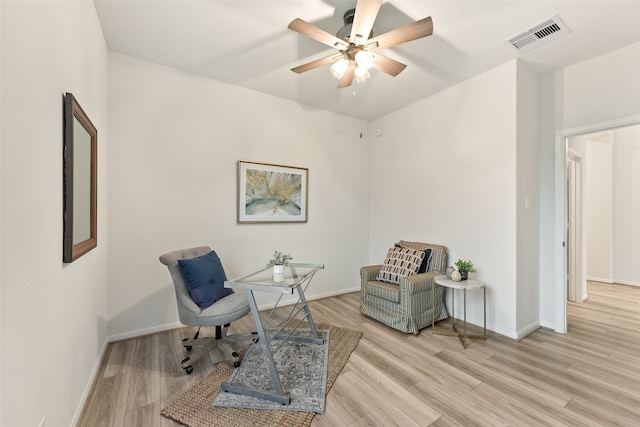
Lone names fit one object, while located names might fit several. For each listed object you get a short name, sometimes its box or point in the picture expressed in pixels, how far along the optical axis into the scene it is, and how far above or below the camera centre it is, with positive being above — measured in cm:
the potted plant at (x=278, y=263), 232 -44
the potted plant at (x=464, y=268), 281 -56
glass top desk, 184 -53
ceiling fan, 179 +125
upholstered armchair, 285 -93
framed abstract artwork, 341 +26
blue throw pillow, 229 -57
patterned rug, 179 -124
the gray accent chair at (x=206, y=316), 219 -82
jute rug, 164 -124
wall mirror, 148 +19
